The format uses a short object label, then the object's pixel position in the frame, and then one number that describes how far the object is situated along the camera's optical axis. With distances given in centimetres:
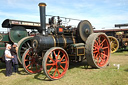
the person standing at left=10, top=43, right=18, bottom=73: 547
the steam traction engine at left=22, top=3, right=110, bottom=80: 480
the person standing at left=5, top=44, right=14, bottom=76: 497
